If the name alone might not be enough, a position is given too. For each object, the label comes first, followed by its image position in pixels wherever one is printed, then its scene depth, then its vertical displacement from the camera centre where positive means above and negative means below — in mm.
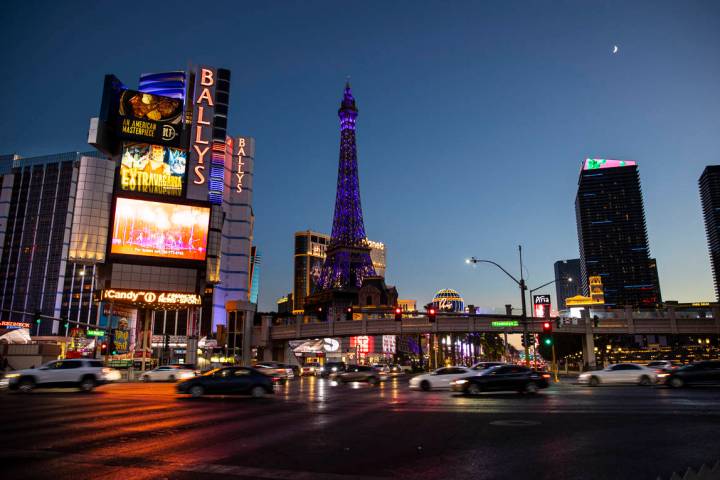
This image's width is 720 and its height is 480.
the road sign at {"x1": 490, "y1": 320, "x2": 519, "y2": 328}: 51644 +2836
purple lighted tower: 155625 +33277
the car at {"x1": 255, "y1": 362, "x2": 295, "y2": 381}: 39688 -1165
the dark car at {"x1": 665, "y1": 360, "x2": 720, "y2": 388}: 27578 -1090
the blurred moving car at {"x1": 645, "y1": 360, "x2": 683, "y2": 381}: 28917 -986
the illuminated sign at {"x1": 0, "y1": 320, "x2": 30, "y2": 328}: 91794 +5526
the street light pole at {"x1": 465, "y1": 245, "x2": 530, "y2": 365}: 39812 +4117
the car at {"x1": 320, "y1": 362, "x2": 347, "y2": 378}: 46950 -1321
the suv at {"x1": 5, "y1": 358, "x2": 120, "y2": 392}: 26641 -1029
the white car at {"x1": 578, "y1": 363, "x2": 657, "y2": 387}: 30938 -1275
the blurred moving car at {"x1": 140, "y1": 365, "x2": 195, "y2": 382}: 41656 -1537
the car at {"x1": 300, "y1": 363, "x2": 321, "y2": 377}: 65212 -1984
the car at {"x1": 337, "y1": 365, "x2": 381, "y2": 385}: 43125 -1638
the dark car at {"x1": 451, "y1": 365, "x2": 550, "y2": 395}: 24438 -1253
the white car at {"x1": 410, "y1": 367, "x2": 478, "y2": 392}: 30109 -1373
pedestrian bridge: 68562 +3830
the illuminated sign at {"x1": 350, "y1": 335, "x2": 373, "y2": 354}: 152000 +2840
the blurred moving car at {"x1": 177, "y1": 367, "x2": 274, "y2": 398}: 23484 -1249
